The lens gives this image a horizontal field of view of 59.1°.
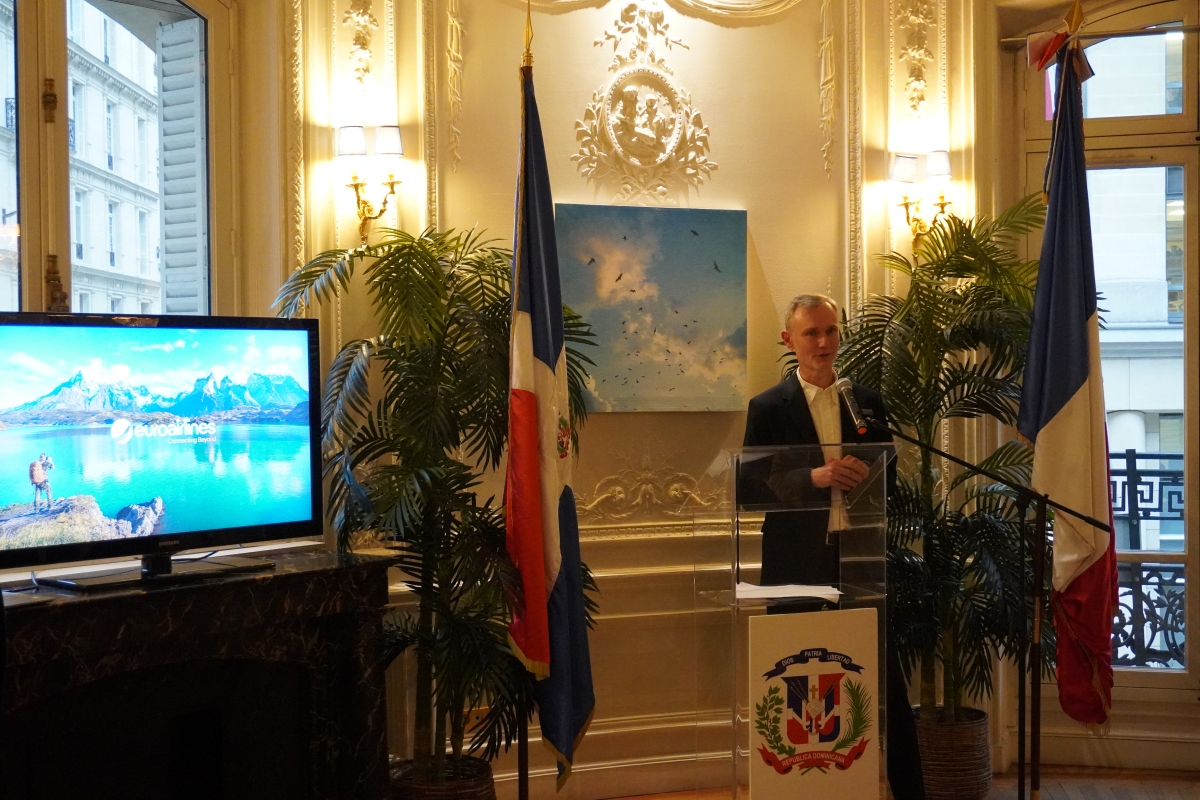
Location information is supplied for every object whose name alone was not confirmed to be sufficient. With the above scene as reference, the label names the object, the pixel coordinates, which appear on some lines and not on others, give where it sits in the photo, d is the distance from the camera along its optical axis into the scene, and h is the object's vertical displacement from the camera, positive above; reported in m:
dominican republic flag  3.25 -0.31
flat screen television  2.56 -0.10
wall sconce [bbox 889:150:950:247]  4.24 +0.84
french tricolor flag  3.62 -0.18
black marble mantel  2.46 -0.75
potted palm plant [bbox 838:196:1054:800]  3.76 -0.38
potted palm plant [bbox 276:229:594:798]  3.19 -0.22
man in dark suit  3.29 -0.09
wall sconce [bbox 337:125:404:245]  3.67 +0.84
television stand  2.58 -0.46
